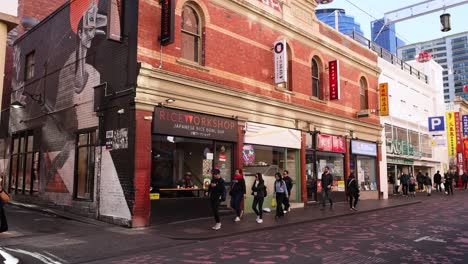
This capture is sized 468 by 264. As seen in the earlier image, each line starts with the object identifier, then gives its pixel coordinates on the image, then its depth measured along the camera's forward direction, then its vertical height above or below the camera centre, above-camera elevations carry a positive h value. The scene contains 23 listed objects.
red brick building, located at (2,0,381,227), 12.05 +2.56
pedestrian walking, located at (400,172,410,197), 26.01 -0.58
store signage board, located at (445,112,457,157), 37.75 +3.75
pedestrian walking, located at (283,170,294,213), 15.91 -0.29
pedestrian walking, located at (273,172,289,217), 13.99 -0.67
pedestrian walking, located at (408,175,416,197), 26.73 -0.87
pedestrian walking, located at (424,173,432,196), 26.00 -0.75
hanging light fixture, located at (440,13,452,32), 14.44 +5.55
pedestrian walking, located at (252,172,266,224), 13.12 -0.60
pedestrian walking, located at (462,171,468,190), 33.99 -0.50
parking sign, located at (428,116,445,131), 31.25 +4.03
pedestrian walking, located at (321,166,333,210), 17.22 -0.43
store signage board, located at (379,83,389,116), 24.20 +4.61
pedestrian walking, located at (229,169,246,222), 12.83 -0.57
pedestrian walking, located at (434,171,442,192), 28.34 -0.42
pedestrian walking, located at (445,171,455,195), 26.42 -0.59
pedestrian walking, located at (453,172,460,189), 37.17 -0.47
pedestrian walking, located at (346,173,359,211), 16.85 -0.72
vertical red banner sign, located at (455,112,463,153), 39.30 +4.10
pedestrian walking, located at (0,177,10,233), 8.13 -0.83
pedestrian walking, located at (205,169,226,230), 11.32 -0.56
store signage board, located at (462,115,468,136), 39.16 +4.95
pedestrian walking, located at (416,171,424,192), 28.92 -0.36
